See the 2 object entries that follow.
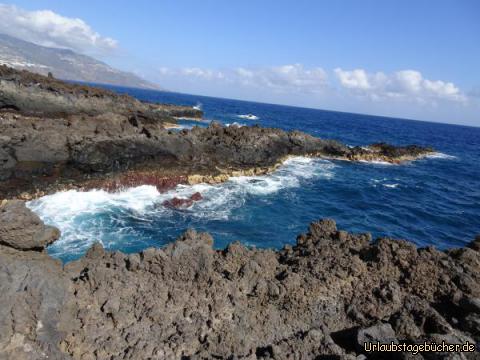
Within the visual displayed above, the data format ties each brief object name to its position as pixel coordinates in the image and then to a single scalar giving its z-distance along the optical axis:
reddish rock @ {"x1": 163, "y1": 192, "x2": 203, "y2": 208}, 22.75
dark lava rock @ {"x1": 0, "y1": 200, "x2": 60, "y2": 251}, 7.76
